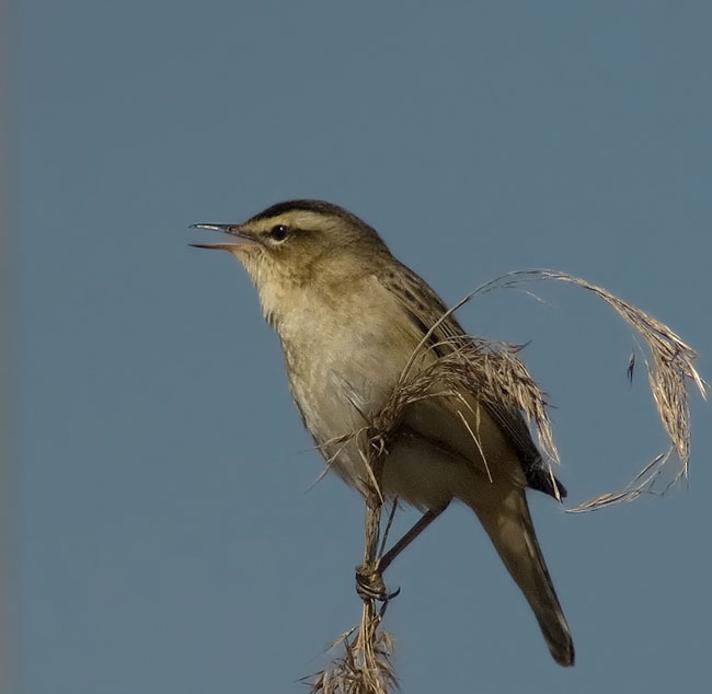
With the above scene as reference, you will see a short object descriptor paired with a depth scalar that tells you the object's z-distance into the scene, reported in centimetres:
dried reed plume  627
